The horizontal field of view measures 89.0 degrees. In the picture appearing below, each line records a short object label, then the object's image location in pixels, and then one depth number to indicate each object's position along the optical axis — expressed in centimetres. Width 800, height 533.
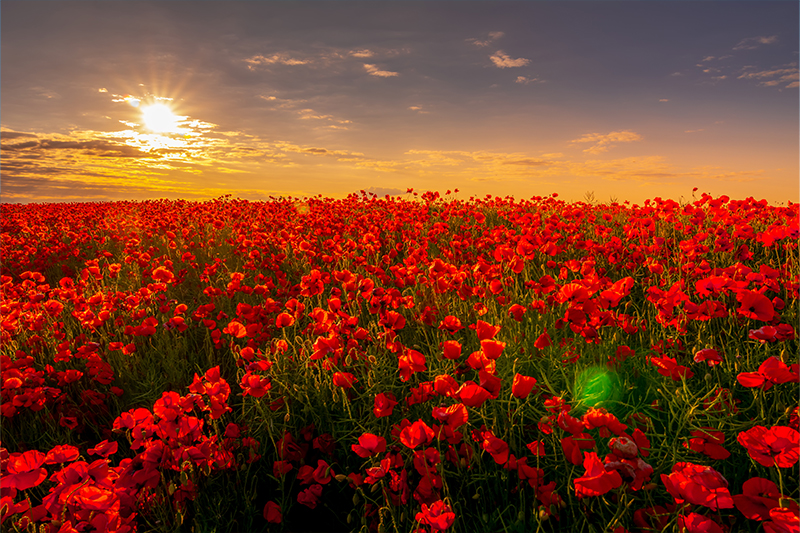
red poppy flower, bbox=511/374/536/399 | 135
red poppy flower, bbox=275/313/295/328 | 229
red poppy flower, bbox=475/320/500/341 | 153
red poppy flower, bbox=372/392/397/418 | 167
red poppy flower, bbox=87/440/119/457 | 171
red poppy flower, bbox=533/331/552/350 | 194
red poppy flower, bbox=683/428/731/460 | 140
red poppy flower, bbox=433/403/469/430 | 135
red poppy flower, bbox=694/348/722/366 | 171
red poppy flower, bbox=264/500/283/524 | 170
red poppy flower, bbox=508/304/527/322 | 207
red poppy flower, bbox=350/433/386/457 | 151
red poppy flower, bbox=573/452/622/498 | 114
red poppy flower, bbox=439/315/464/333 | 201
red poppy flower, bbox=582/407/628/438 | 127
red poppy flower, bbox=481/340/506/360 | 141
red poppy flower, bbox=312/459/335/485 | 172
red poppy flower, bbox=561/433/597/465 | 130
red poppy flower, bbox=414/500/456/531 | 125
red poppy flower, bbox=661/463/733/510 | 111
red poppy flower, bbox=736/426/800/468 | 118
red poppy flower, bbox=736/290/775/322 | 187
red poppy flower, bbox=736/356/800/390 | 136
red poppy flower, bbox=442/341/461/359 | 149
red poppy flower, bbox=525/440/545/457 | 153
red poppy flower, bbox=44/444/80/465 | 154
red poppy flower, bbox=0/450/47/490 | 140
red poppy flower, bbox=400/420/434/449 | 138
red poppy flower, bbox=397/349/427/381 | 160
